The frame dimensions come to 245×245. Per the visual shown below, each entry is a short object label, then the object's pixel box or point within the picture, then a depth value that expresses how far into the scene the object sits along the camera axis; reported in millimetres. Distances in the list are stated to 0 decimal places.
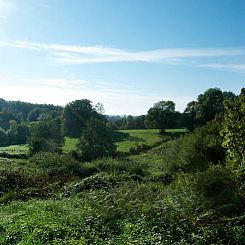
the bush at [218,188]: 9658
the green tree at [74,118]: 58153
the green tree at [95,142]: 43263
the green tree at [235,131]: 15490
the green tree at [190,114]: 54370
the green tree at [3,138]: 63517
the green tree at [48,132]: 49297
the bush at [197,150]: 26918
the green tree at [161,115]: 59220
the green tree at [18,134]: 64992
